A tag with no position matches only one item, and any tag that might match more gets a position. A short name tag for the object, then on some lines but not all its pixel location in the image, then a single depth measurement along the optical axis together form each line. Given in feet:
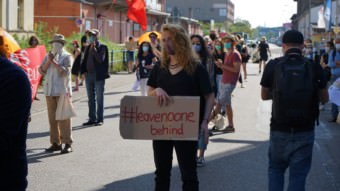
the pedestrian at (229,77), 35.76
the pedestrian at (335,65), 45.11
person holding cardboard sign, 17.19
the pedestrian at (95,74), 40.40
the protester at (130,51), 99.71
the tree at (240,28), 483.92
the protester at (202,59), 24.82
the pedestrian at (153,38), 46.60
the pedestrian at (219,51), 36.42
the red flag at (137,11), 85.97
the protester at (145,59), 45.52
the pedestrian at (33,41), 39.87
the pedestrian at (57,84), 30.48
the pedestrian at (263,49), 99.39
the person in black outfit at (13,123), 9.50
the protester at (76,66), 44.01
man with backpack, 16.99
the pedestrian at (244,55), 84.60
